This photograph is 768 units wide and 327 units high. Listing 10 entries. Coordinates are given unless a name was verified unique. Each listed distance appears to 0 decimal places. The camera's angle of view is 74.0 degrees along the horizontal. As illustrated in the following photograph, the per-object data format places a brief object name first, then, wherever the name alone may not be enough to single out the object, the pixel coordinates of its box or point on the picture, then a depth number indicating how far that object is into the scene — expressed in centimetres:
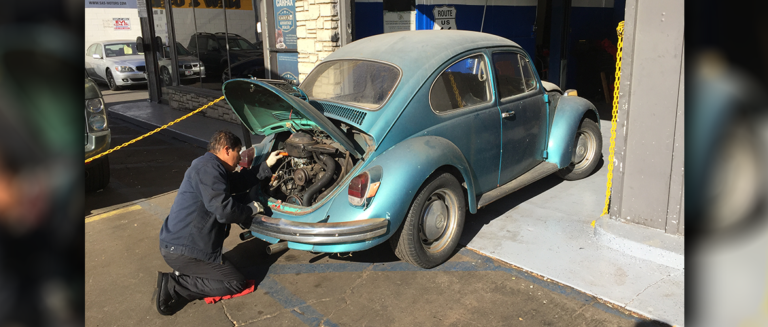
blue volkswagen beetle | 366
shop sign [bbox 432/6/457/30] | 906
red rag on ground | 373
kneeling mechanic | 360
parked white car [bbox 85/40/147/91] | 1647
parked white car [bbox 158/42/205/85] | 1209
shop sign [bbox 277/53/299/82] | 908
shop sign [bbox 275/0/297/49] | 890
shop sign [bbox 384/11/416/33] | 857
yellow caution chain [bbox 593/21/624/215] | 438
